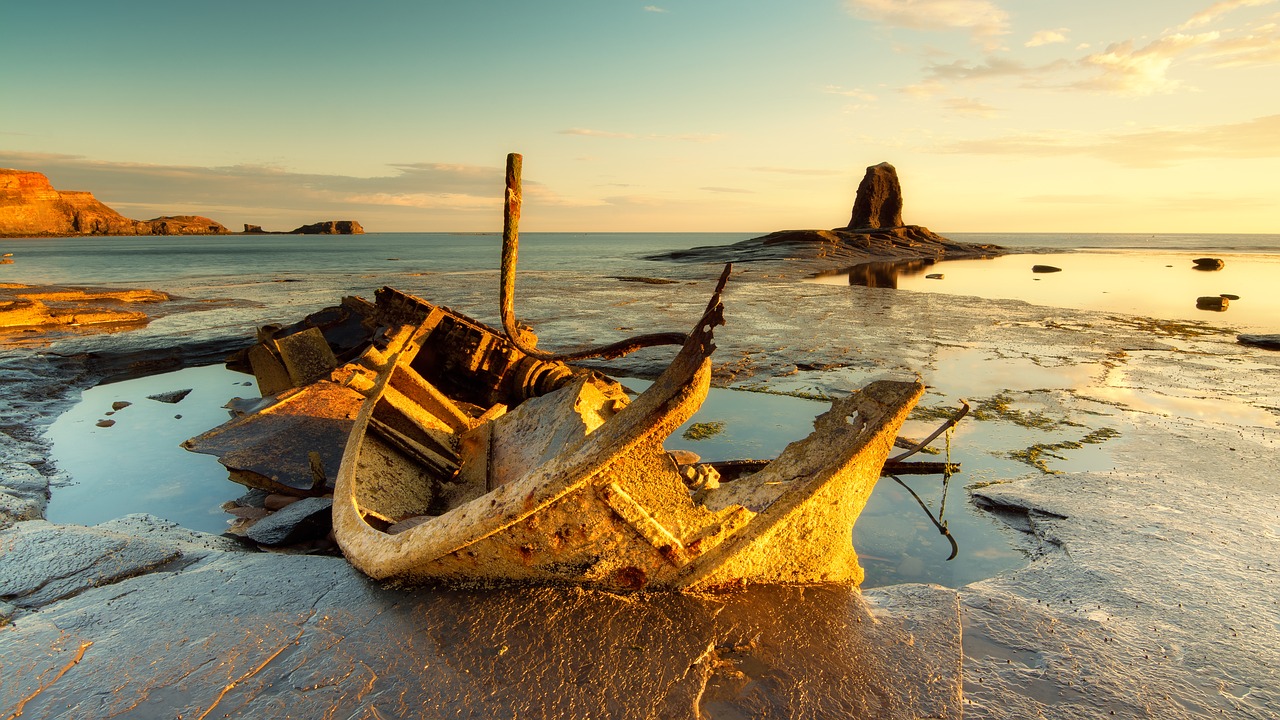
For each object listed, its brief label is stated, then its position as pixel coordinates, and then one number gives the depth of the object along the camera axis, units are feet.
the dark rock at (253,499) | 17.48
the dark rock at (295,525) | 14.60
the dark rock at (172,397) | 28.37
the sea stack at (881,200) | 202.28
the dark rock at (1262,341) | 40.68
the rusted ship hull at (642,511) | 9.16
